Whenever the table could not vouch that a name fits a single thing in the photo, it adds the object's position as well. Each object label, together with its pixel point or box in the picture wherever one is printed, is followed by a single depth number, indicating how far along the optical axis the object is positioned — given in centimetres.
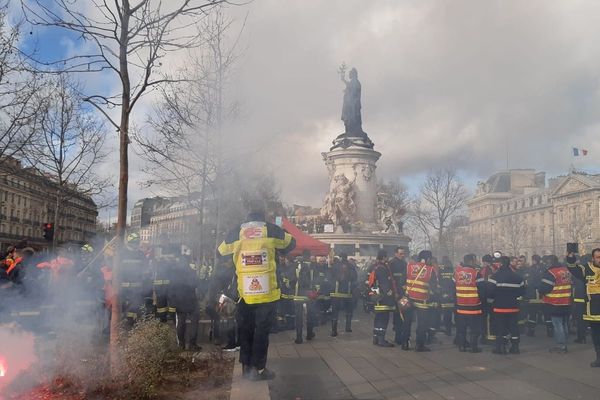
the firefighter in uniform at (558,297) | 1007
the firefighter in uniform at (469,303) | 999
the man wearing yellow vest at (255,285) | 643
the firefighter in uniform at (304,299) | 1084
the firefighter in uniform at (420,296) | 1002
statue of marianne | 4312
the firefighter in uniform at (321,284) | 1245
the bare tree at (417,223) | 5125
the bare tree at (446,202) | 4728
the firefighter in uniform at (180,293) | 909
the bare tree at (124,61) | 595
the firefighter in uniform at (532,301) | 1273
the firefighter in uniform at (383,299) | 1037
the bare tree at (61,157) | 1616
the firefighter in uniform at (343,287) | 1282
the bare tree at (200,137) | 942
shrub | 544
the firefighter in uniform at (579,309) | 1131
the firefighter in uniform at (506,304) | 973
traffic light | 1499
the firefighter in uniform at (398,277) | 1048
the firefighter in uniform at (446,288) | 1167
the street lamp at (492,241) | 8331
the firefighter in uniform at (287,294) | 1123
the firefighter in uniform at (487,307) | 1034
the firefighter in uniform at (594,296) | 853
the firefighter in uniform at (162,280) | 909
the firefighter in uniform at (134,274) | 890
